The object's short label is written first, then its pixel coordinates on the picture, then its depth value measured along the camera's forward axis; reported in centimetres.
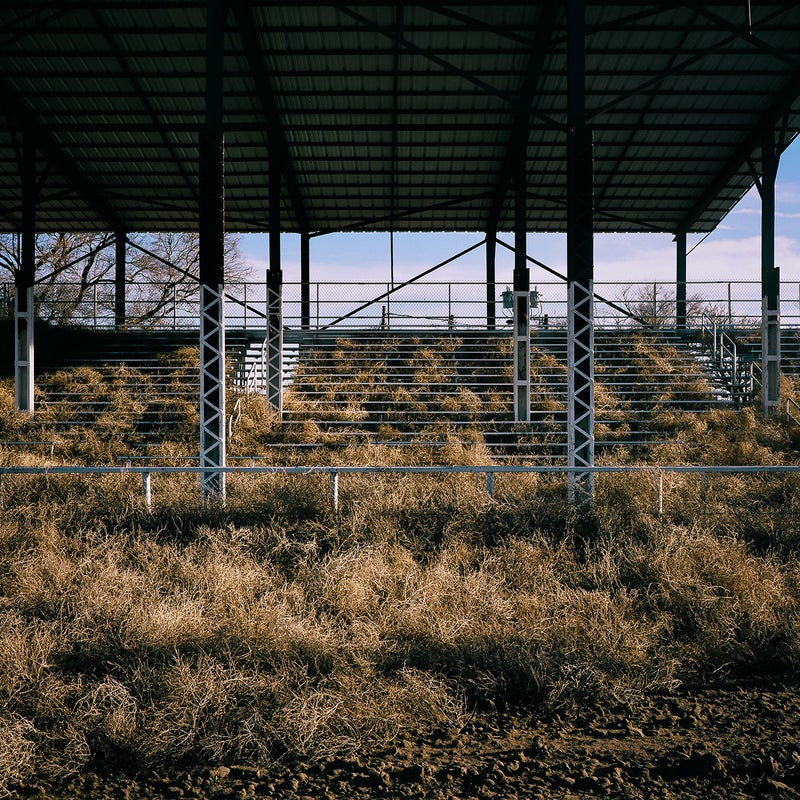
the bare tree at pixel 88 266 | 3650
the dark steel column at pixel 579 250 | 1473
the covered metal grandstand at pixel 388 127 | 1500
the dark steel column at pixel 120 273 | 2864
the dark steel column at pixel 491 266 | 2775
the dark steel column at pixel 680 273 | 2830
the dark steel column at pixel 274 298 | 2202
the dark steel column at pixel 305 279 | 2686
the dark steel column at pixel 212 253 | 1473
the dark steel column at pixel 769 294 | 2125
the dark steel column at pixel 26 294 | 2102
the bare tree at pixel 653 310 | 2612
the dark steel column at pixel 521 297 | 2125
